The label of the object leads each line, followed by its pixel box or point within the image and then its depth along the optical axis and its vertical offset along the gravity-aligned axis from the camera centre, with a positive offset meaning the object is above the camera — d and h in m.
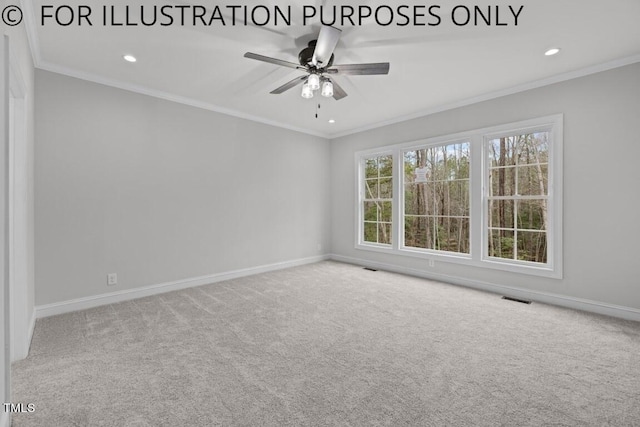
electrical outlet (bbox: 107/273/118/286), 3.51 -0.79
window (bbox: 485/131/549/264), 3.73 +0.17
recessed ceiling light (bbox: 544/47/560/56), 2.79 +1.49
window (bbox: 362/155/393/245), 5.39 +0.21
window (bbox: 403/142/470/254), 4.47 +0.20
